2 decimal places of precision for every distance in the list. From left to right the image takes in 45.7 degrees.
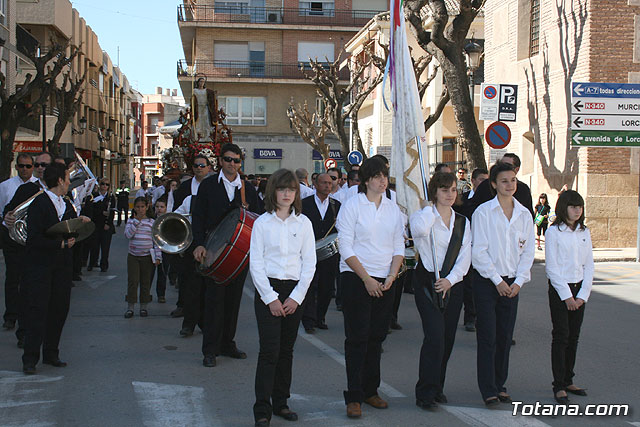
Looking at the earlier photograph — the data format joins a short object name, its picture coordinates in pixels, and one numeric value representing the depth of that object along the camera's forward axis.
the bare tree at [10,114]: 21.58
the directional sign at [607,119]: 18.11
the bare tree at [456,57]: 17.08
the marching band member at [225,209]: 7.32
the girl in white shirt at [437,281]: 5.62
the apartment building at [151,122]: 113.09
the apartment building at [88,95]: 39.69
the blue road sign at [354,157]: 27.03
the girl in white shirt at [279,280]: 5.29
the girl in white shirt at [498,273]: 5.79
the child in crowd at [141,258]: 9.99
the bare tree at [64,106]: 31.80
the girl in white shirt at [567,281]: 6.00
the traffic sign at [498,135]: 16.56
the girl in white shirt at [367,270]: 5.55
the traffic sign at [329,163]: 29.43
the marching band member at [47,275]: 6.84
